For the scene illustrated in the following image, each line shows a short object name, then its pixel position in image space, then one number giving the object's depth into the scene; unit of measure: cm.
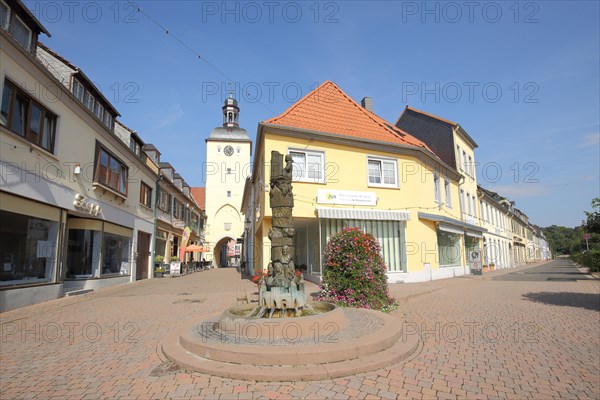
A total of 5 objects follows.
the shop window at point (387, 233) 1505
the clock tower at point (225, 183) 4912
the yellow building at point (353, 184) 1476
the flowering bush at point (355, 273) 860
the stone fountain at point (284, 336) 451
